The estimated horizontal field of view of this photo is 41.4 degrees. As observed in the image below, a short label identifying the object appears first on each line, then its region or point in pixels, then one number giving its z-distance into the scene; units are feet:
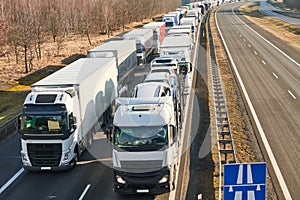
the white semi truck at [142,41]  116.98
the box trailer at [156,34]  149.48
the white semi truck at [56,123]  48.32
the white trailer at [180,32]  128.30
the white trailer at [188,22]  172.18
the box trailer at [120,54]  83.82
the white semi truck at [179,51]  90.13
